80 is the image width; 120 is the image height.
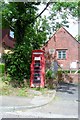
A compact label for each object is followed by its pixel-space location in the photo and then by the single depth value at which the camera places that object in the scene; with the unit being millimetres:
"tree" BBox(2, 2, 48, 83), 5591
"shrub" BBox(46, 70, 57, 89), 5553
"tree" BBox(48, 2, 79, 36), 5483
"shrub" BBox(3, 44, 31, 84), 5568
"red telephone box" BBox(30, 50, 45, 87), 5295
